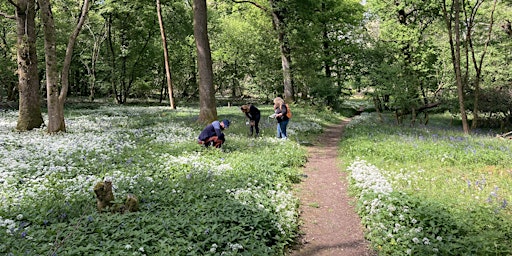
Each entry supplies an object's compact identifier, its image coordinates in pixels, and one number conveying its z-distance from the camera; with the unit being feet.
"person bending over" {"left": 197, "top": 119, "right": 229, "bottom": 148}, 36.58
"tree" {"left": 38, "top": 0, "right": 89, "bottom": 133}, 41.65
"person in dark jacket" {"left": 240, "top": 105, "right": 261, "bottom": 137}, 46.48
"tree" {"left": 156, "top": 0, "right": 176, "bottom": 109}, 85.83
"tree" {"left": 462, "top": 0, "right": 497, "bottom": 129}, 56.51
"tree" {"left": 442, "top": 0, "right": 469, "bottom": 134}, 49.08
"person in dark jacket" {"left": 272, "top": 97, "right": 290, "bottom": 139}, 45.29
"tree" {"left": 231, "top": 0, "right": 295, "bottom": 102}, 92.73
